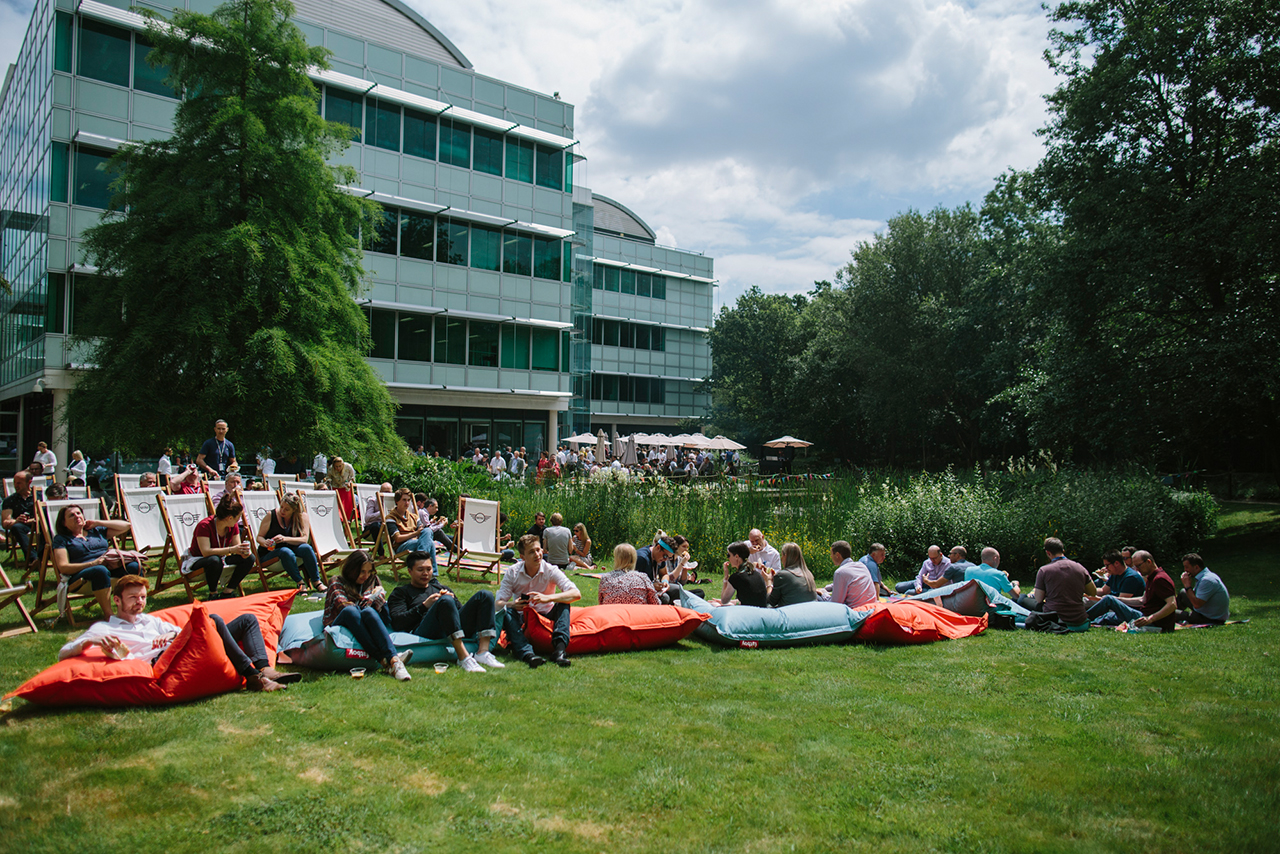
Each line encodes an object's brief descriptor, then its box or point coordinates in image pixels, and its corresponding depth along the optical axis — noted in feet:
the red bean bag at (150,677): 15.55
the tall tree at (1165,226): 55.72
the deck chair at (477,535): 36.06
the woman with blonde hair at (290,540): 28.19
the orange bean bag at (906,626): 25.11
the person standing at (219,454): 37.11
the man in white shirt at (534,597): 21.62
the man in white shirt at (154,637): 17.33
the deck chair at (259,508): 29.44
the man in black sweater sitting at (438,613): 21.07
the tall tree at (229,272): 48.01
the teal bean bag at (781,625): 24.13
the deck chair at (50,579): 22.65
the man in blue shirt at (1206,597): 29.48
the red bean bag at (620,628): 22.12
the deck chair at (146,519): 27.68
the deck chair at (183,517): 27.48
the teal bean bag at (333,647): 19.63
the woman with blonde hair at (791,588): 27.32
